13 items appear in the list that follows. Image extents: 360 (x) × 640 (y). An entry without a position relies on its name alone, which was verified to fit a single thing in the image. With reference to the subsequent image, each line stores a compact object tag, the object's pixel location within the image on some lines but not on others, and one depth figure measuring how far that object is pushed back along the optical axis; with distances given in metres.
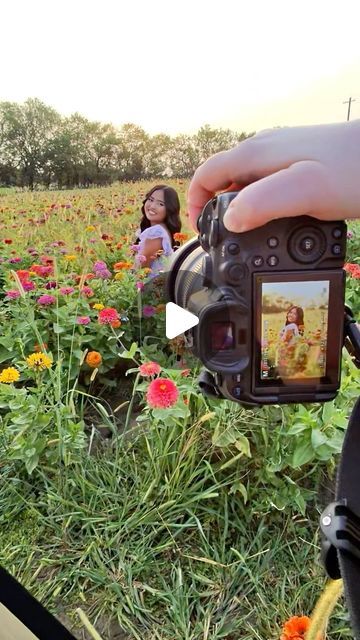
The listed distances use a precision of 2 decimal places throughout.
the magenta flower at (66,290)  1.31
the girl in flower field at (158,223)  1.80
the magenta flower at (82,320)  1.21
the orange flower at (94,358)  1.08
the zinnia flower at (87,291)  1.28
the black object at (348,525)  0.31
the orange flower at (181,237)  1.45
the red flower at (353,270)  1.20
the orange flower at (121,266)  1.50
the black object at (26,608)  0.44
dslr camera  0.37
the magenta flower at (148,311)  1.50
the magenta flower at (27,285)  1.30
